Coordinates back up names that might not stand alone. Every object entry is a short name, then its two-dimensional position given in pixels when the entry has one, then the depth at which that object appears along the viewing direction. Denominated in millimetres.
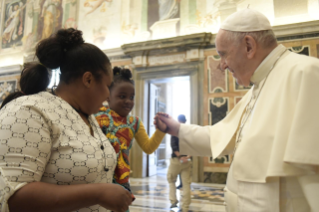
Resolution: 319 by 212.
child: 2186
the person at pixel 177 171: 4363
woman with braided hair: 930
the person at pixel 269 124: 1261
